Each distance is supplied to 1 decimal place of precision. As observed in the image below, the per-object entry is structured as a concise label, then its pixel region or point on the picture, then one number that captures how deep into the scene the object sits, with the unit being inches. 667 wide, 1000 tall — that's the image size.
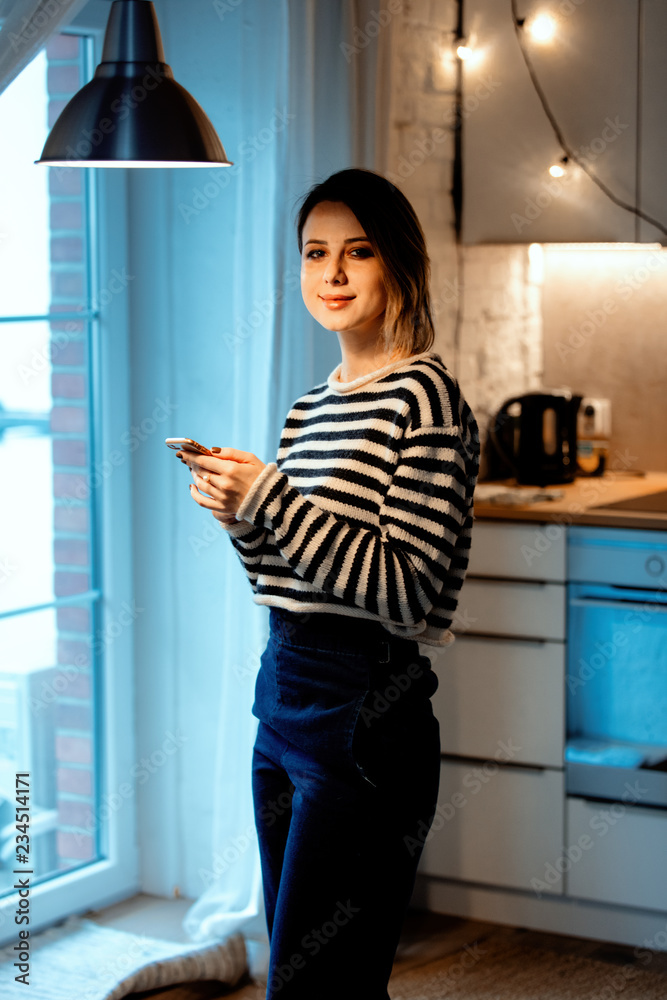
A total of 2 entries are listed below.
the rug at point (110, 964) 89.0
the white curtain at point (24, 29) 66.0
